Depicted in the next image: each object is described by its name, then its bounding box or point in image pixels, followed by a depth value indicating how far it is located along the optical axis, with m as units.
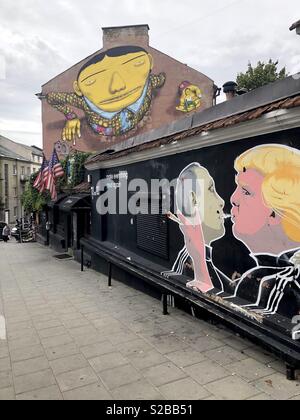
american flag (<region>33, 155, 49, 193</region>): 15.05
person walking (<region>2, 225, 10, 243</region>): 29.39
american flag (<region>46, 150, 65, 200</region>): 14.24
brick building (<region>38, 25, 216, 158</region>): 24.44
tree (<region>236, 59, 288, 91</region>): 26.55
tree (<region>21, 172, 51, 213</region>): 20.77
